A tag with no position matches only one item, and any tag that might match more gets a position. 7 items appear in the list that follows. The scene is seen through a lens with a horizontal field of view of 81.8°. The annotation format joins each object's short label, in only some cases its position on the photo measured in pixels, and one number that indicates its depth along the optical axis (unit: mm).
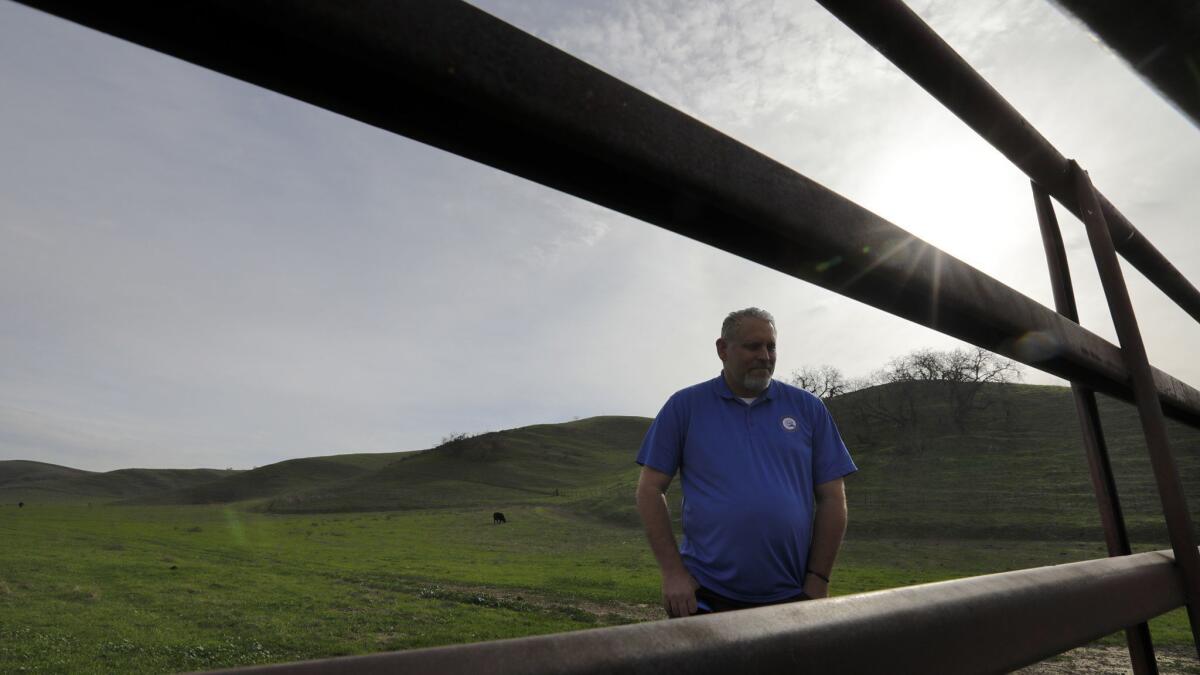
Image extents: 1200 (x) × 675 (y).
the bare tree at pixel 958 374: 73812
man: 3219
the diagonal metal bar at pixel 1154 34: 776
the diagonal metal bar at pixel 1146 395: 1133
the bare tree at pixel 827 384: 93588
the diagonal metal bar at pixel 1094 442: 1190
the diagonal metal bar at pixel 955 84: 774
